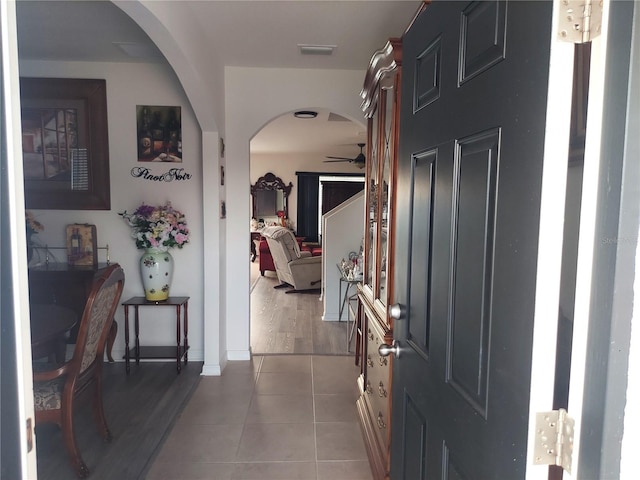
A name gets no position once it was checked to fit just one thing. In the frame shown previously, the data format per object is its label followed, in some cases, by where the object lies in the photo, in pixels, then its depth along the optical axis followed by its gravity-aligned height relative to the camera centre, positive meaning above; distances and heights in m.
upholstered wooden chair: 1.93 -0.84
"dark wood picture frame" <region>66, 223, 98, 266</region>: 3.21 -0.27
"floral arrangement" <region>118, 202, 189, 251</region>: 3.21 -0.13
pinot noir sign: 3.40 +0.31
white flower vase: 3.23 -0.51
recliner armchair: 6.20 -0.78
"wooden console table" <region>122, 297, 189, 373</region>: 3.23 -1.05
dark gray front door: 0.72 -0.04
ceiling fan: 6.55 +0.88
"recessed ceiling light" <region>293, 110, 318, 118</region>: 4.93 +1.25
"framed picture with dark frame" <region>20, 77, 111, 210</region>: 3.25 +0.55
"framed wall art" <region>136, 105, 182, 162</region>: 3.36 +0.66
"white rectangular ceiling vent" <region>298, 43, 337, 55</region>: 2.87 +1.21
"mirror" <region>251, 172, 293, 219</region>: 9.19 +0.39
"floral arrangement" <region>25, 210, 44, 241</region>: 3.00 -0.13
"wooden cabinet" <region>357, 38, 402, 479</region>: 1.79 -0.17
